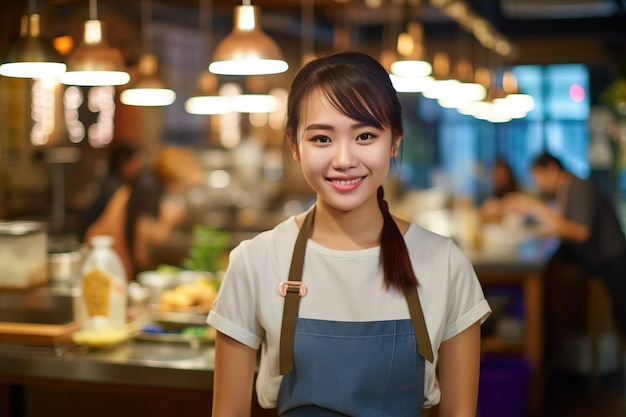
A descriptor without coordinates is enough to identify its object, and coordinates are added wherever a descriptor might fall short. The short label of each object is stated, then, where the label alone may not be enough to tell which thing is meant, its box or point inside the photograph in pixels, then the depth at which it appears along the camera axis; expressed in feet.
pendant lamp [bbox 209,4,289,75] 10.15
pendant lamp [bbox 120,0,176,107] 15.29
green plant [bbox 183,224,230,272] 15.35
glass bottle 12.01
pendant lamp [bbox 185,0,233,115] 19.54
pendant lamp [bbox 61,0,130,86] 10.43
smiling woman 7.15
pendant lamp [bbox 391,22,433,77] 16.35
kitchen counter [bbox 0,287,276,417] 10.87
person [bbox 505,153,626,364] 25.63
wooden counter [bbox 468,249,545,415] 21.45
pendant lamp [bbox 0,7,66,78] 10.34
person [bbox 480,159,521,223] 32.84
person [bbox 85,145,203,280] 22.03
